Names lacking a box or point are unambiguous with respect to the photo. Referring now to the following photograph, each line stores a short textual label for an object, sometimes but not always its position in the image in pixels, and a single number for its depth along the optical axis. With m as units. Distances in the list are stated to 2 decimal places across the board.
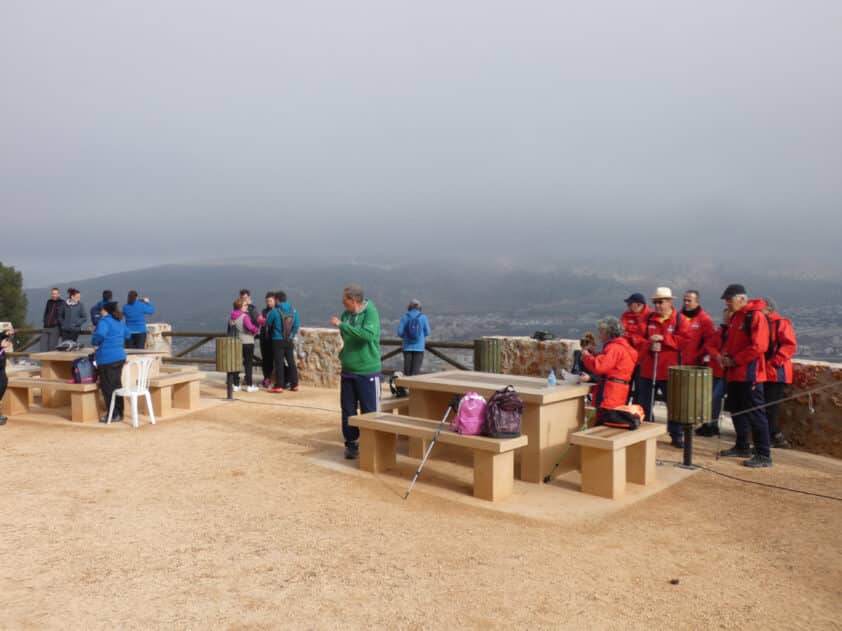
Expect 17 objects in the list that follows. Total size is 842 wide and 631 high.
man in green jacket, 6.43
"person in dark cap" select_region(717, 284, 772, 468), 6.45
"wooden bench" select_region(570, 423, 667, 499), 5.34
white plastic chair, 8.38
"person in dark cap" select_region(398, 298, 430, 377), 10.61
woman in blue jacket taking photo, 12.89
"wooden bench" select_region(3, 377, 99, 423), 8.63
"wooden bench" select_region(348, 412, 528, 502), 5.27
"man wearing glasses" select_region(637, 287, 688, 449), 7.41
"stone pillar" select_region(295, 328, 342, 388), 12.16
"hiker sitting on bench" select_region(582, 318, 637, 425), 5.82
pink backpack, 5.49
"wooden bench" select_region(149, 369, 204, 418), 9.00
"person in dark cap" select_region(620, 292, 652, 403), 7.34
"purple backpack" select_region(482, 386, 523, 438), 5.30
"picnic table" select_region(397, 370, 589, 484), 5.86
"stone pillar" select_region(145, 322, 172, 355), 15.11
